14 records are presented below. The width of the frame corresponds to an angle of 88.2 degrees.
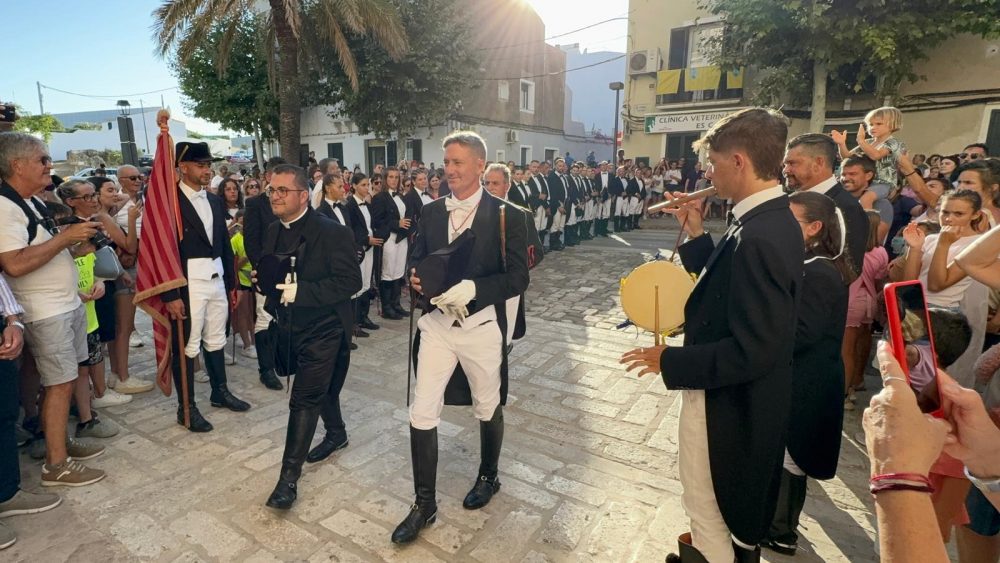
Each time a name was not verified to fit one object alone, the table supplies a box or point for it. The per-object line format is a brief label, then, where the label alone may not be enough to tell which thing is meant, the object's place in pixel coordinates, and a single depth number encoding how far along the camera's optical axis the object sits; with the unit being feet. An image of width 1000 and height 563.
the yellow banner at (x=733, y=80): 59.00
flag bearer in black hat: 13.64
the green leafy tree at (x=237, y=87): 62.13
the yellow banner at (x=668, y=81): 62.49
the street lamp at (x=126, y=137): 40.19
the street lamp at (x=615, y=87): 74.08
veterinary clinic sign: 61.00
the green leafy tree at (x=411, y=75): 56.49
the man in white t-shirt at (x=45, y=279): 10.12
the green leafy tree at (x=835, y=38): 41.65
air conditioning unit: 64.03
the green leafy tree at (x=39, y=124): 118.42
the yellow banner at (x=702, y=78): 59.93
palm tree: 35.99
